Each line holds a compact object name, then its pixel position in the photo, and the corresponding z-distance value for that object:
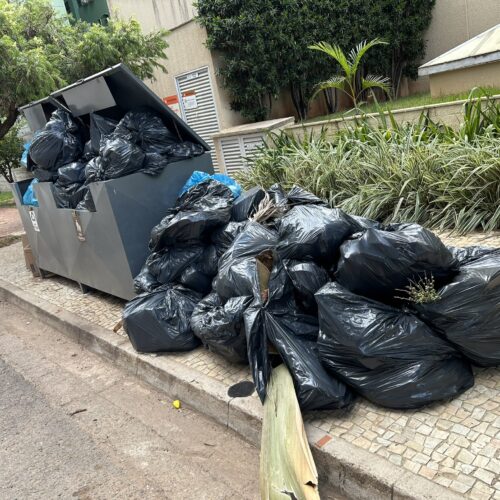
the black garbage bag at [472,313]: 2.40
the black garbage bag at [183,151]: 4.49
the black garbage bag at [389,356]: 2.44
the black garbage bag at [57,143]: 4.75
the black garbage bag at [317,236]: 2.93
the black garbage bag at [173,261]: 3.79
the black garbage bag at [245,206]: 3.97
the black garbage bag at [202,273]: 3.78
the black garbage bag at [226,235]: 3.79
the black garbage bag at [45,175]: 4.94
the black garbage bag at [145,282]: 3.83
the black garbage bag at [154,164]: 4.23
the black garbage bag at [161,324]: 3.51
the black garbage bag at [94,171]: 4.18
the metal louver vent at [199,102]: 10.57
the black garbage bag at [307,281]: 2.82
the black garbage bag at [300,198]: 3.84
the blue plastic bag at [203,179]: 4.36
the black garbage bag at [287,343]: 2.52
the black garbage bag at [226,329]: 2.99
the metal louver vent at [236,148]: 8.29
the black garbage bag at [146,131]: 4.31
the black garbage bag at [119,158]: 4.07
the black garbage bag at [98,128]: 4.53
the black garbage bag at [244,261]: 3.08
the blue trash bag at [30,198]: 5.64
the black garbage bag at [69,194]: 4.64
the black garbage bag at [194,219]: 3.71
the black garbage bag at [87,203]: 4.35
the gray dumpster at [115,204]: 4.11
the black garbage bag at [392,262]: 2.51
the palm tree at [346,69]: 6.78
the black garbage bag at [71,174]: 4.72
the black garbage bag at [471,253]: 2.72
